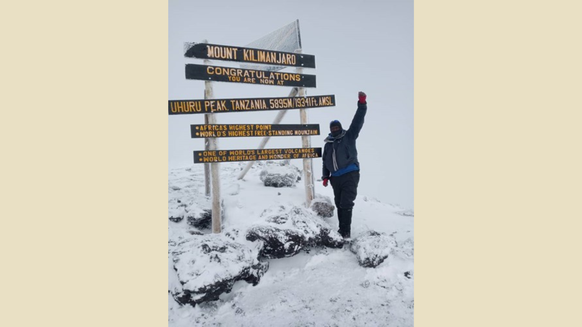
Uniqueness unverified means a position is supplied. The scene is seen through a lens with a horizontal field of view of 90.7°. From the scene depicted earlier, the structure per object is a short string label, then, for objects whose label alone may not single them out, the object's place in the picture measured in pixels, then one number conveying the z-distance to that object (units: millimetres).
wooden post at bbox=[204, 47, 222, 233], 3977
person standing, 4039
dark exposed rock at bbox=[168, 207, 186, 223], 4086
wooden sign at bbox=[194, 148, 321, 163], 3970
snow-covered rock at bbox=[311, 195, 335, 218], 4520
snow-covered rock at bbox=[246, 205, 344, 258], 3447
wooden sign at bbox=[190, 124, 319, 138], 3916
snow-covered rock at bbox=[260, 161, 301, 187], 5348
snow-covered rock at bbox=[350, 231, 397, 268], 3469
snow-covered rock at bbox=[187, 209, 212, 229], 4133
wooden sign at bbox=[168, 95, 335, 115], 3883
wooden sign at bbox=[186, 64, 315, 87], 3885
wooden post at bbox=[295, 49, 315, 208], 4562
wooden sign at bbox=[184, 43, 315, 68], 3891
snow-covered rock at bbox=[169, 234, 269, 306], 2719
